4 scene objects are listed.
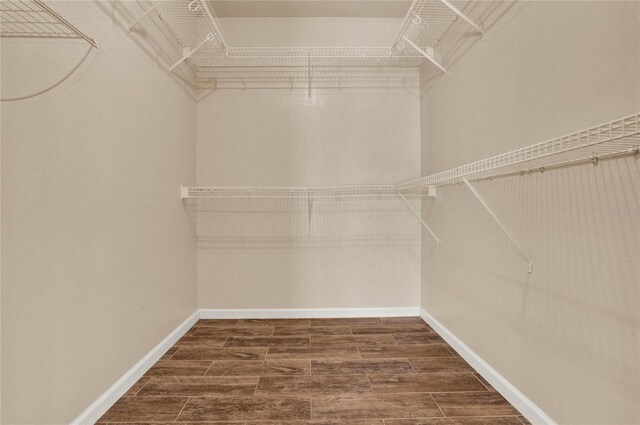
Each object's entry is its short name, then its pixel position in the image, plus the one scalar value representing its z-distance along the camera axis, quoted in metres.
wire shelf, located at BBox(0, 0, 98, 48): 0.98
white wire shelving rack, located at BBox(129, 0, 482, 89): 2.15
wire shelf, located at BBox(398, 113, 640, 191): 0.74
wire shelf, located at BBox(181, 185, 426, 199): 2.59
